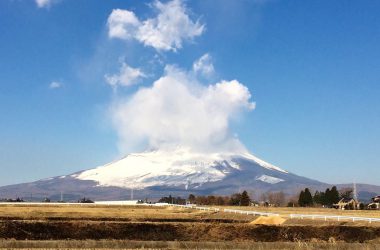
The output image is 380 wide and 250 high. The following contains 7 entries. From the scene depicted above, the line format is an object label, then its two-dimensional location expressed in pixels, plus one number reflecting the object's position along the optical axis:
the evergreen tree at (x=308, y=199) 186.25
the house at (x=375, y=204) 175.34
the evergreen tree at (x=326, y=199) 193.88
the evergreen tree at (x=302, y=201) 186.25
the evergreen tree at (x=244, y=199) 196.74
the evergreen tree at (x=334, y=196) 192.93
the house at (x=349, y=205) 169.02
